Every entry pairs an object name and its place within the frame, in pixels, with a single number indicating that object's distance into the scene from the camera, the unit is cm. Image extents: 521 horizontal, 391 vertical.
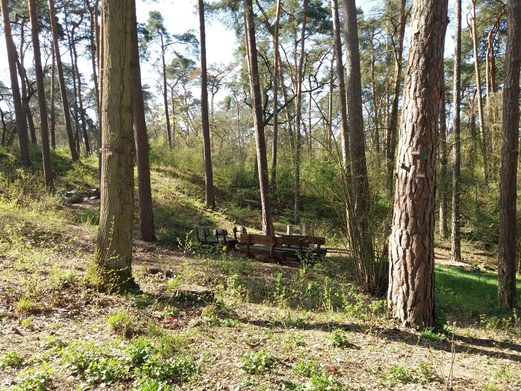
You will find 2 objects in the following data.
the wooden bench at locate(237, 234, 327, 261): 1153
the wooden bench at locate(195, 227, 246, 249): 1259
